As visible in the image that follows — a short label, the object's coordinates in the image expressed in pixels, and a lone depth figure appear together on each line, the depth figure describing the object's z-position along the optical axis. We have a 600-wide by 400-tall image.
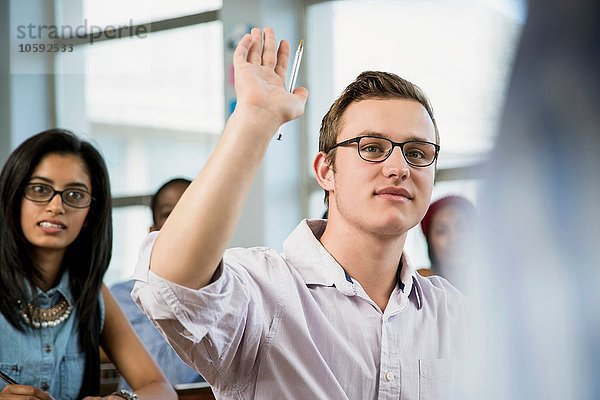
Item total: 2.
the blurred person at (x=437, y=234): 3.02
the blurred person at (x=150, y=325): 3.33
